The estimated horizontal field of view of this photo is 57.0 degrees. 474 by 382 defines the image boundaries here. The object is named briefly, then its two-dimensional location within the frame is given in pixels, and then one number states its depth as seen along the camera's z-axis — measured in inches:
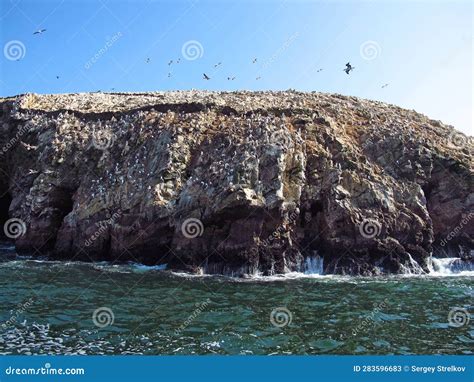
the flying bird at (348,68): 1299.6
